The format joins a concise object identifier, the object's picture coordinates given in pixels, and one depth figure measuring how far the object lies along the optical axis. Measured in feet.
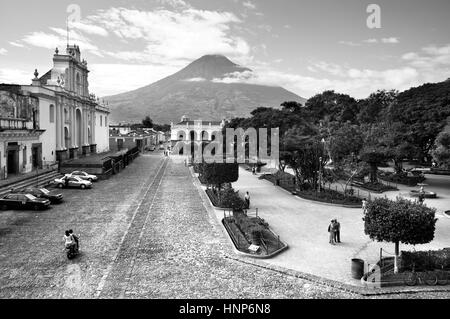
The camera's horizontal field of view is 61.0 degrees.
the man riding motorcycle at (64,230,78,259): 47.62
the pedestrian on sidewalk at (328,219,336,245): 55.42
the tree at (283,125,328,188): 98.99
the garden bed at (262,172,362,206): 86.22
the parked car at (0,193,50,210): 75.20
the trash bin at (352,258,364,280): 42.22
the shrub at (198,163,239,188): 91.91
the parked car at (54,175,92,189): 105.40
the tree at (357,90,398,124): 222.28
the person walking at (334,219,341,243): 55.26
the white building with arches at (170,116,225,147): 347.15
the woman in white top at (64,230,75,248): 47.57
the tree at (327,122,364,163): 112.91
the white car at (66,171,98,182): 115.85
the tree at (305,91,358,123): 265.34
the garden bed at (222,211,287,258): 51.34
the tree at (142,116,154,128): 476.50
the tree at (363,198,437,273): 41.93
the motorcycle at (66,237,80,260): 47.82
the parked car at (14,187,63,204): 82.48
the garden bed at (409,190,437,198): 98.84
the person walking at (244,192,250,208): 81.55
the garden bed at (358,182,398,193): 108.68
